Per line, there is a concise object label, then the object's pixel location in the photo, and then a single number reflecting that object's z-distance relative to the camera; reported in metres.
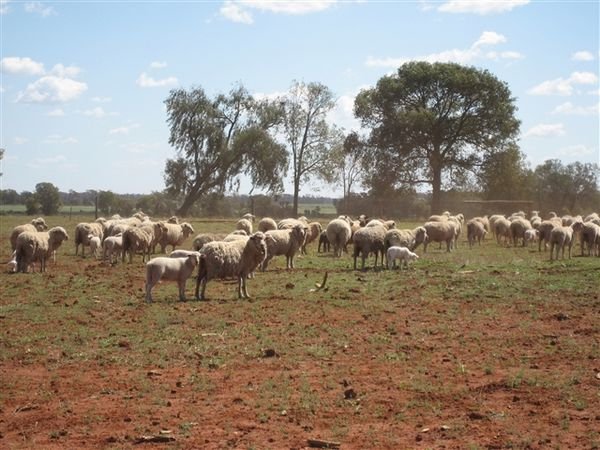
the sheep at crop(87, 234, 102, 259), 23.19
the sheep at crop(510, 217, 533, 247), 30.05
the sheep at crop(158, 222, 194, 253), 24.52
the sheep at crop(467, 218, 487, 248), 30.11
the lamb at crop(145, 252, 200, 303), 14.12
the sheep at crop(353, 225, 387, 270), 19.98
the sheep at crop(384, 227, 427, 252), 20.39
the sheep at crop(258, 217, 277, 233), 26.83
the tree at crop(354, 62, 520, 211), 56.47
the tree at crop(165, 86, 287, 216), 60.38
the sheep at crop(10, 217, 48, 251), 20.29
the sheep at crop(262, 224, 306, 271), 19.80
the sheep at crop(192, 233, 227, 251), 20.48
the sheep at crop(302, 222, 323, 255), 26.11
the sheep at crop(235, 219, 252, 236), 26.79
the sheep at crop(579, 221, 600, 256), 23.73
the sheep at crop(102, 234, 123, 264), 21.23
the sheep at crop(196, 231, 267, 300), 14.58
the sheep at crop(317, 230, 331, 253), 26.16
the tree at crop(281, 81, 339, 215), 65.19
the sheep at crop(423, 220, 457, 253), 25.77
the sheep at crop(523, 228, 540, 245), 29.27
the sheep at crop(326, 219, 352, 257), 23.78
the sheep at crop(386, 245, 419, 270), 19.39
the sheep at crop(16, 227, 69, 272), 18.72
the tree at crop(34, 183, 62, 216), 64.69
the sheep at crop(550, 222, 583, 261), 22.73
